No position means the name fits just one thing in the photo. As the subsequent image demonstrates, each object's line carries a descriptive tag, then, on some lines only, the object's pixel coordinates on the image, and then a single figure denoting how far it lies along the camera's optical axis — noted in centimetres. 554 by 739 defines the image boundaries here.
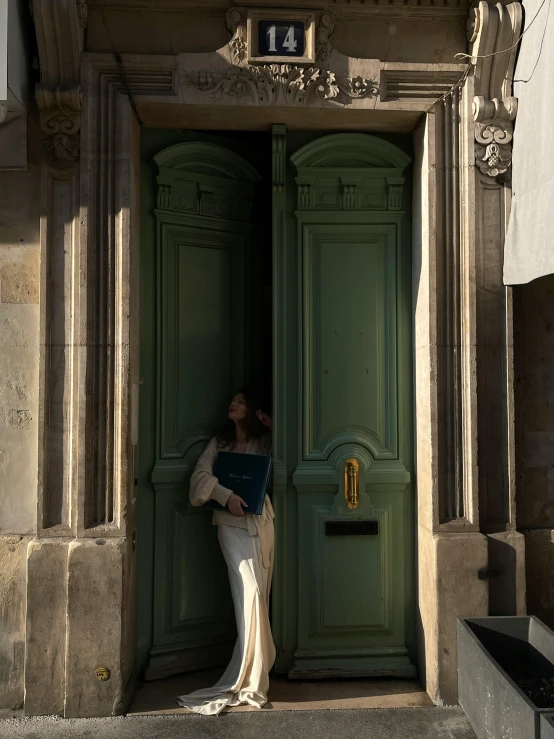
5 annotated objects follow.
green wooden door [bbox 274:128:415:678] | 521
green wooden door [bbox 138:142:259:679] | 526
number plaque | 480
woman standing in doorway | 478
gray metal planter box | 307
